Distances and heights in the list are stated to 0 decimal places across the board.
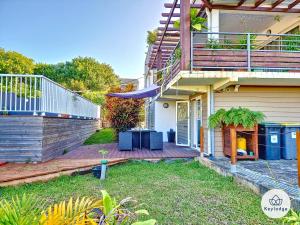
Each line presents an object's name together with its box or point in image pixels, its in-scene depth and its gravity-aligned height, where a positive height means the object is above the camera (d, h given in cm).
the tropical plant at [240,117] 660 +14
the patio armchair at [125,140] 933 -70
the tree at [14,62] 2756 +691
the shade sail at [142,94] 930 +112
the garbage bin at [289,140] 674 -49
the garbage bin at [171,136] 1378 -80
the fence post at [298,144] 350 -32
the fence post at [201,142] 760 -64
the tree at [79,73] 3247 +659
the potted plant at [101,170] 578 -117
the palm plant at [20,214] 148 -59
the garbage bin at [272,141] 678 -52
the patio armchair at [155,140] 957 -72
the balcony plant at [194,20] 683 +286
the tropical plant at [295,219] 180 -72
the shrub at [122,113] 1264 +45
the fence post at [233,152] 552 -68
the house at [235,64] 675 +166
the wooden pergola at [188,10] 657 +367
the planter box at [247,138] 672 -47
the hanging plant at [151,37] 1264 +442
